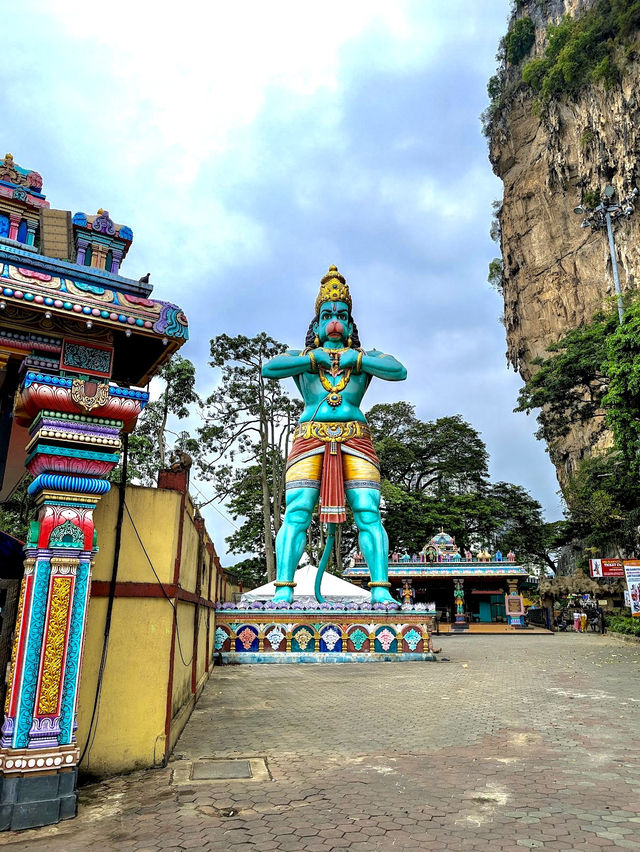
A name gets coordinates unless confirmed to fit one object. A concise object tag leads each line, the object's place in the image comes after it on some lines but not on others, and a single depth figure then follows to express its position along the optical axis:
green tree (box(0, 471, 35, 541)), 5.93
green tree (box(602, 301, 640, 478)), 14.13
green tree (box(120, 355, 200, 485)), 24.41
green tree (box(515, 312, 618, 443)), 19.55
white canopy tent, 16.72
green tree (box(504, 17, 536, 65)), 42.50
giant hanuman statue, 14.12
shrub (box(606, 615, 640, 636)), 18.30
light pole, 24.36
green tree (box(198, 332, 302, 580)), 27.16
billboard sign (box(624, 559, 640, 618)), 17.91
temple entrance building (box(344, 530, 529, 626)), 27.86
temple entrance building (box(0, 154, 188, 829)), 3.86
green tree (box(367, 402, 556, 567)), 31.61
